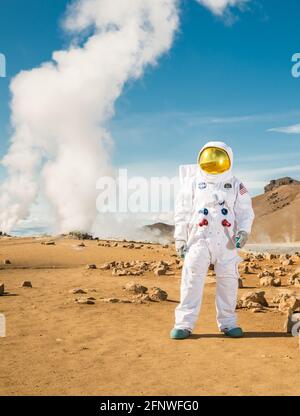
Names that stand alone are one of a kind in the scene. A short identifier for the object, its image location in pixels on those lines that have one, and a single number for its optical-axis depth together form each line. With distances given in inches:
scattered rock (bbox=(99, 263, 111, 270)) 608.1
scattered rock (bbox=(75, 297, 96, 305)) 361.7
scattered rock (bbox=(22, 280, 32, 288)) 455.2
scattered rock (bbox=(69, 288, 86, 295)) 411.8
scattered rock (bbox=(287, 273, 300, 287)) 479.7
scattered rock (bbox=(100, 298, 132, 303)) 371.6
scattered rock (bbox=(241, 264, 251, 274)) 596.8
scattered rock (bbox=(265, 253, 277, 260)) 820.6
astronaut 268.7
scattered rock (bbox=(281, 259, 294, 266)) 709.6
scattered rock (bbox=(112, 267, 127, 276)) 543.9
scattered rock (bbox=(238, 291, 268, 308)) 355.9
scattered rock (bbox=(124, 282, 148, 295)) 415.2
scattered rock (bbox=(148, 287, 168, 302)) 384.5
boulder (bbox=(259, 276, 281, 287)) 477.4
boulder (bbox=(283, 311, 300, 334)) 275.3
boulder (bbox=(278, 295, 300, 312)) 324.5
